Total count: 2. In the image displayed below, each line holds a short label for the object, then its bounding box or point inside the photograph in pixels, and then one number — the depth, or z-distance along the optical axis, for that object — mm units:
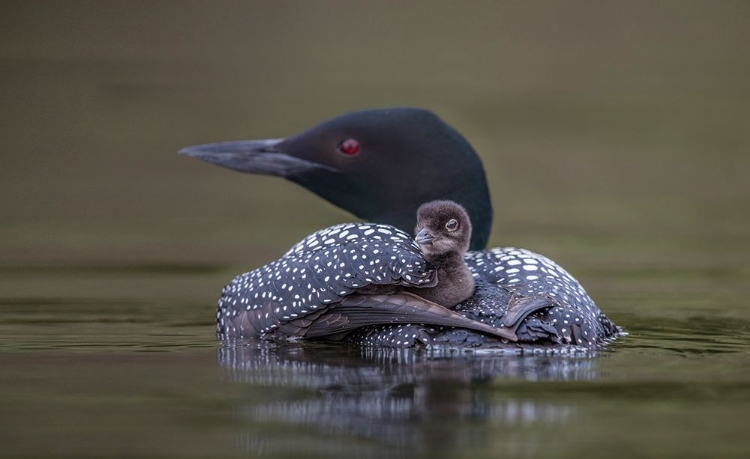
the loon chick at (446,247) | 10844
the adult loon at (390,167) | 12281
